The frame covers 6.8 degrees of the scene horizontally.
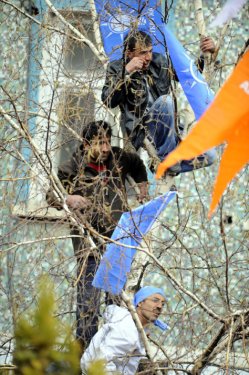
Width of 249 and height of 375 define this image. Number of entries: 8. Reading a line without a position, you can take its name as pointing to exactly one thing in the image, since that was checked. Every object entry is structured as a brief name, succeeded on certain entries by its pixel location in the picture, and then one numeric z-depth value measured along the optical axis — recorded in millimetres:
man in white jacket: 14244
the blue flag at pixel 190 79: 15382
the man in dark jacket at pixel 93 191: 14718
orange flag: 9534
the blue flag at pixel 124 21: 16087
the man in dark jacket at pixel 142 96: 15464
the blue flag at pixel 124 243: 14271
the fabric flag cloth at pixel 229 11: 10361
